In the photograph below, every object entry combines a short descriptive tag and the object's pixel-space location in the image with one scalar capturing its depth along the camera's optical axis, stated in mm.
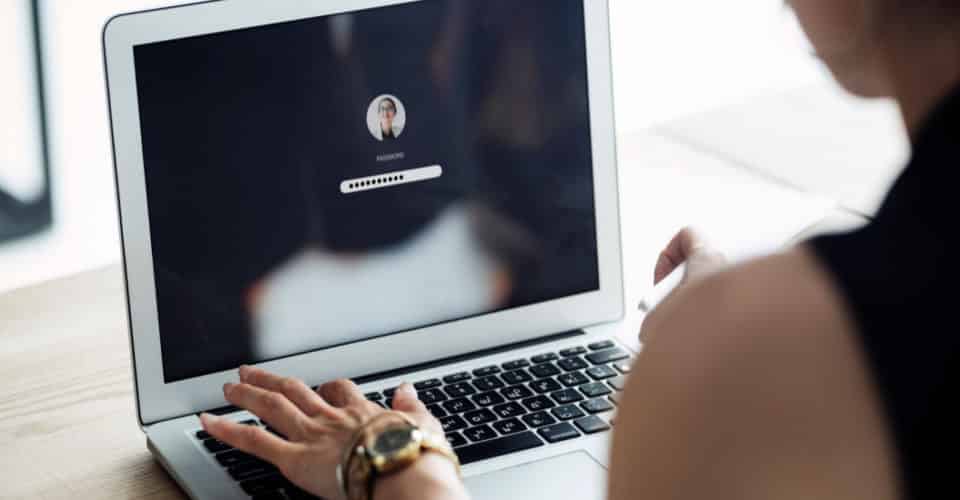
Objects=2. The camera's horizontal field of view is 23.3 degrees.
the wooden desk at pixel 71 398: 1224
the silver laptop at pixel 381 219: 1215
